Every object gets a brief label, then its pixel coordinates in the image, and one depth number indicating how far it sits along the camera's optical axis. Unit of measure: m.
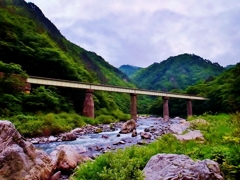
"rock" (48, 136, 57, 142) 25.86
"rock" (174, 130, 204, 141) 12.80
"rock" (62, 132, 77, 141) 26.90
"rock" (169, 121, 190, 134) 21.16
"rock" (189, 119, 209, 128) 18.53
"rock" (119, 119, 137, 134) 33.11
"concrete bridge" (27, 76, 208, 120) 43.33
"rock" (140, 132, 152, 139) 26.21
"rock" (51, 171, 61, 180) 10.38
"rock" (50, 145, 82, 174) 11.57
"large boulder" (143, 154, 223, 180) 6.43
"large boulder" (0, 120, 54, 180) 8.44
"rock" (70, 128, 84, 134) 33.10
